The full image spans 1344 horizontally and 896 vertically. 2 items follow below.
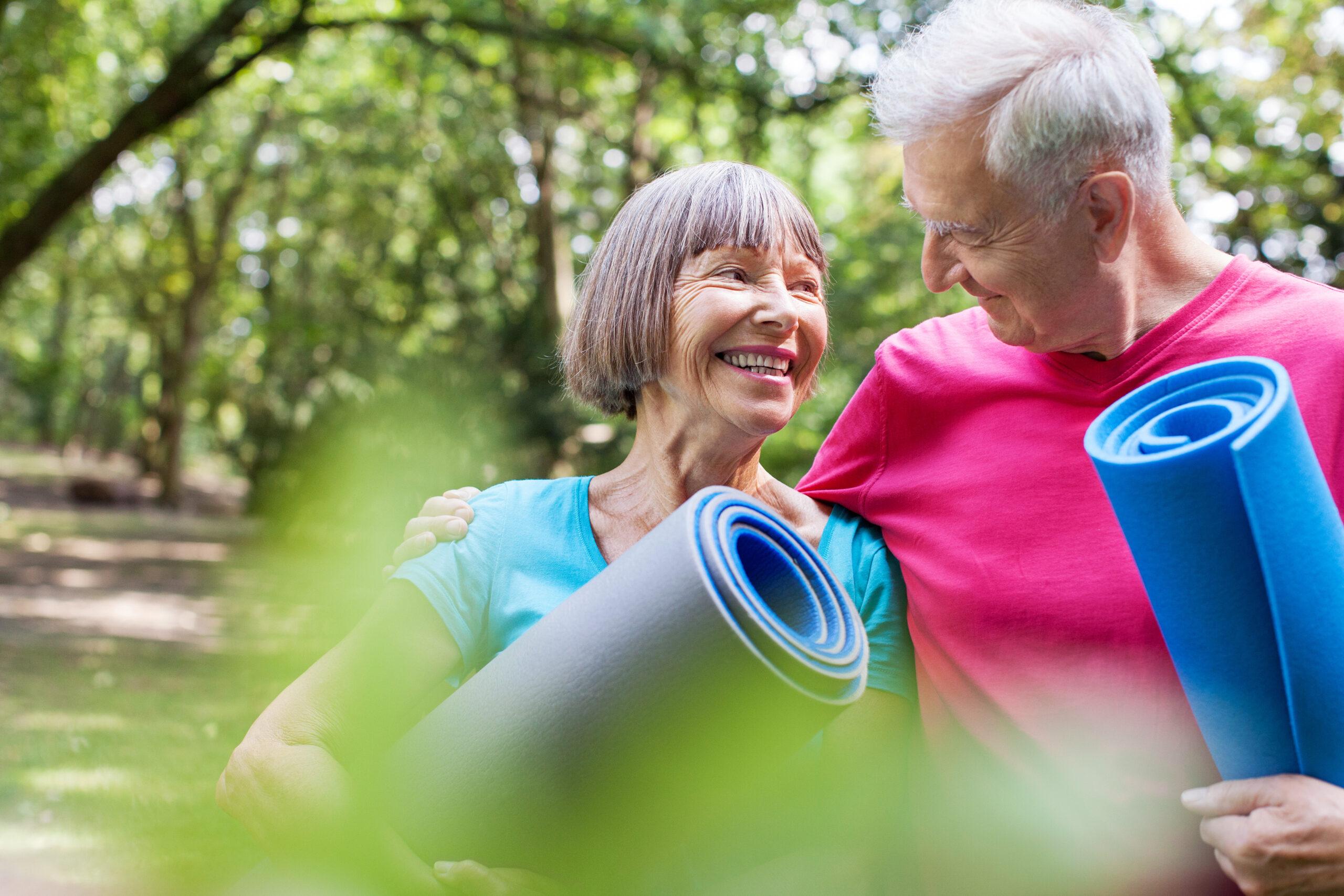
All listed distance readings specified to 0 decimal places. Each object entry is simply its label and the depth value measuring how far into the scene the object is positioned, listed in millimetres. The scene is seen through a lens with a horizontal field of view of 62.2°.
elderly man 1815
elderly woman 1984
